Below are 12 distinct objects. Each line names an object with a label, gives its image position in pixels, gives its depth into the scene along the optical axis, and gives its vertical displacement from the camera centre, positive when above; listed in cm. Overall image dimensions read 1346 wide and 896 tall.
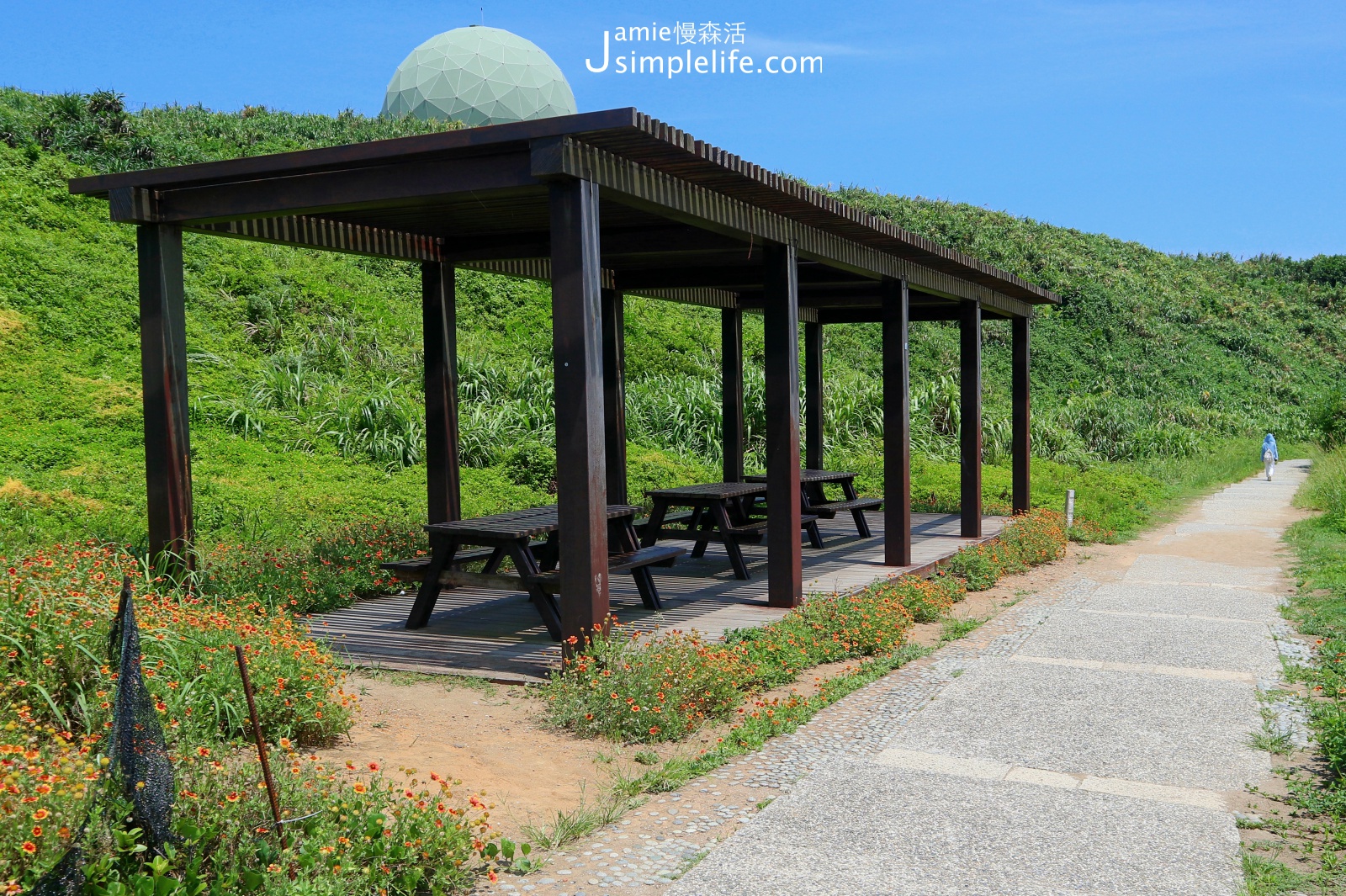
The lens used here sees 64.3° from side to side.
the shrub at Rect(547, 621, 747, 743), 500 -130
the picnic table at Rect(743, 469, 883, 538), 1083 -89
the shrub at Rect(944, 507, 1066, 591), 1016 -143
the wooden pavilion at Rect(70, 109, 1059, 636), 554 +132
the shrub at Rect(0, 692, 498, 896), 290 -119
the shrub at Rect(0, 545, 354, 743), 408 -94
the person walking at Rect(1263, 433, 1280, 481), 2247 -100
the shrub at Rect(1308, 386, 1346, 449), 2531 -44
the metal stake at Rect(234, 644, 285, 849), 314 -95
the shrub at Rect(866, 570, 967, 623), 824 -142
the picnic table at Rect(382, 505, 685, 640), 639 -89
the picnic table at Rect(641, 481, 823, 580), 892 -89
